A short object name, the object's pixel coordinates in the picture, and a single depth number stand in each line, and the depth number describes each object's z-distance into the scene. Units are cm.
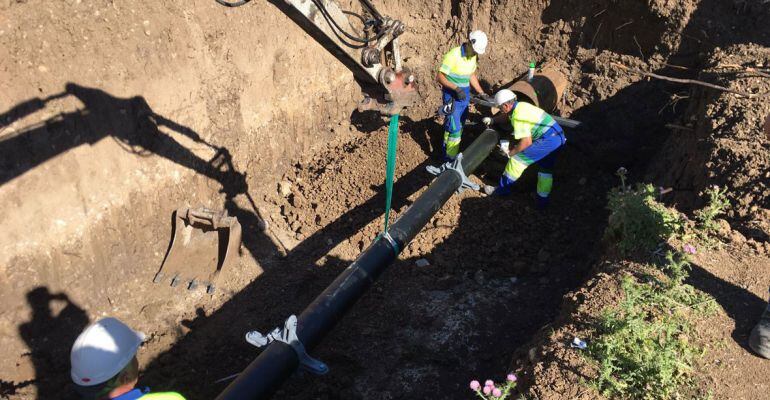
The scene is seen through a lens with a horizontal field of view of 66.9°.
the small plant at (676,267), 379
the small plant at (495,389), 293
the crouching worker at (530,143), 640
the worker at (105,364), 239
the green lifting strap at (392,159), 449
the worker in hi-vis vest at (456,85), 696
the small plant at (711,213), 445
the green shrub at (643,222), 432
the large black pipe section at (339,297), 334
